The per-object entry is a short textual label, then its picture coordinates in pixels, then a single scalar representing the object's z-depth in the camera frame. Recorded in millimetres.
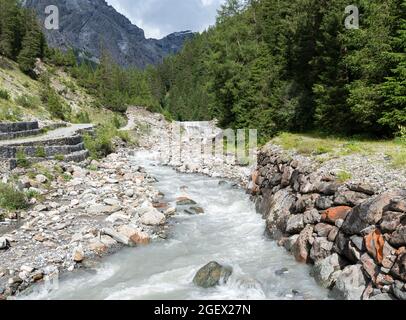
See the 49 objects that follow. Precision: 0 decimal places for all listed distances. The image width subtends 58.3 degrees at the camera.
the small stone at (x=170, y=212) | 19280
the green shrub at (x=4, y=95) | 41156
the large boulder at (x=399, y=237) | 8742
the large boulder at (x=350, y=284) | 9523
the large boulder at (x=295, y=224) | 13900
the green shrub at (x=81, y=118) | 56003
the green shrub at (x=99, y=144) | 34491
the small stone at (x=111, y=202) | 19859
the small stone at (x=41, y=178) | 22906
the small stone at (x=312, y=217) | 13095
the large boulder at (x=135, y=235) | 15391
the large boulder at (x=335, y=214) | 11797
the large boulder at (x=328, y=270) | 10725
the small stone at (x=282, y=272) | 12111
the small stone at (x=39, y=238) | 14789
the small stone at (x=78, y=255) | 13273
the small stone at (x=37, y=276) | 11953
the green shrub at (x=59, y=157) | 27922
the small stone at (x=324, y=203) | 12766
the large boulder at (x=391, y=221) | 9211
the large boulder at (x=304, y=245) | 12680
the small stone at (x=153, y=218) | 17541
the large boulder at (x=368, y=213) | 10041
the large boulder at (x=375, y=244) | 9246
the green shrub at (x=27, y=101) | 44594
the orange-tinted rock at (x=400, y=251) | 8633
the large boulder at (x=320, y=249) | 11688
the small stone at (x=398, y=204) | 9406
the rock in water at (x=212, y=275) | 11664
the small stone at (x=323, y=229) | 12121
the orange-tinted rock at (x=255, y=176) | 22405
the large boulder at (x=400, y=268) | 8336
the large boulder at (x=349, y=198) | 11594
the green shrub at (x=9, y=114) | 35594
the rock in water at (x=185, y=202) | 21234
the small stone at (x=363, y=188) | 11438
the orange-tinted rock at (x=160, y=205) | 20302
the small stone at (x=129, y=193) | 22125
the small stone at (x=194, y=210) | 19828
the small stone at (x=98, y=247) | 14255
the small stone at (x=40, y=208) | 18455
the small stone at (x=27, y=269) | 12219
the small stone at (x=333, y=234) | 11625
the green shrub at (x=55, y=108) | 49969
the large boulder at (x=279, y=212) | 15398
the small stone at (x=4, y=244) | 13914
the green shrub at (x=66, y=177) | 24770
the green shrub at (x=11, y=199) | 18250
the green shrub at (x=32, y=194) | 20109
